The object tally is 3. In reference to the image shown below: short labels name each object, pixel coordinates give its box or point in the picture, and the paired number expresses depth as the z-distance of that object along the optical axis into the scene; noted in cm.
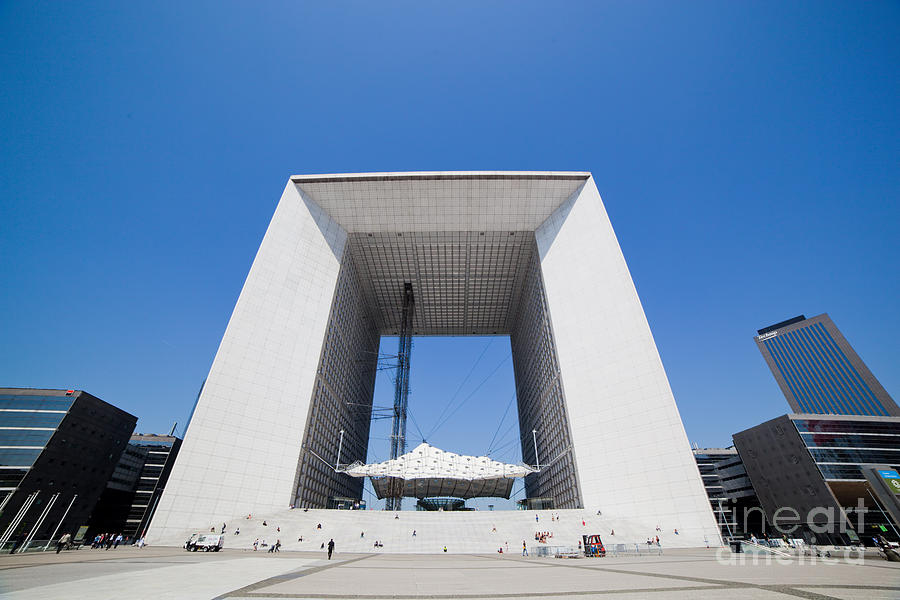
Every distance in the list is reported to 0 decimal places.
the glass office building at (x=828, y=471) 6112
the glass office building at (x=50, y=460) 5331
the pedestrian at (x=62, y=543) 2718
